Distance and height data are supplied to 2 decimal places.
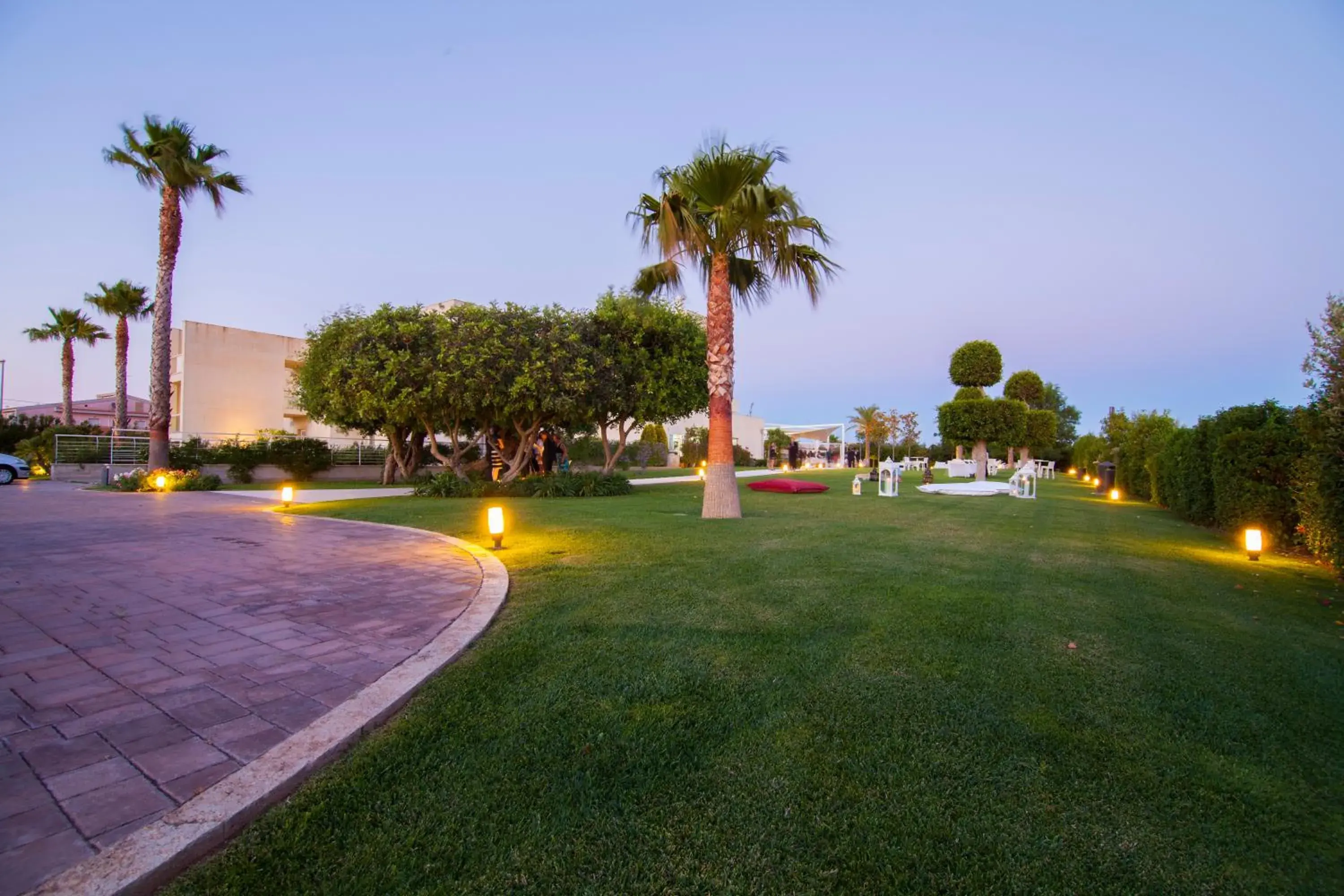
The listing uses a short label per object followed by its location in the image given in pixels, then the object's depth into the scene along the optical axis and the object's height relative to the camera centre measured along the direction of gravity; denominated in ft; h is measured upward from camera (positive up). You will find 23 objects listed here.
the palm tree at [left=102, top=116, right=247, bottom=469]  51.90 +25.57
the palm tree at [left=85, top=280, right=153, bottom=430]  87.76 +23.62
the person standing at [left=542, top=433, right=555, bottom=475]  65.41 +0.51
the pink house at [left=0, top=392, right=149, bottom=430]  134.62 +12.57
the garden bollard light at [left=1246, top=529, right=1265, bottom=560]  23.16 -3.35
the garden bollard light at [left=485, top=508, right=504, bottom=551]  23.90 -2.78
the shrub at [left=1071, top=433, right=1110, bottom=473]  89.92 +1.52
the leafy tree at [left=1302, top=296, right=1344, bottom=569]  17.17 +1.48
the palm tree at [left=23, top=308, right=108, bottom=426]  95.86 +20.77
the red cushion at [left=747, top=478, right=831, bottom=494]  57.82 -2.85
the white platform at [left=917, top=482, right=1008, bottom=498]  56.49 -3.10
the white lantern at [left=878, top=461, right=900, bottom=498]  53.62 -1.96
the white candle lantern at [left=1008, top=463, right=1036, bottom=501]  54.54 -2.21
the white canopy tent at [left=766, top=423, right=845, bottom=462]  196.83 +10.41
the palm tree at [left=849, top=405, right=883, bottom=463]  205.36 +13.97
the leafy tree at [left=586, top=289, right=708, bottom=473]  52.21 +9.35
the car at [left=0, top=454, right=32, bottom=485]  61.00 -1.64
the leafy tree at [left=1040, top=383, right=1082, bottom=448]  205.46 +18.30
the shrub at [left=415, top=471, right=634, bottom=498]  51.08 -2.78
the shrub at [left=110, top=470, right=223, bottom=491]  51.60 -2.46
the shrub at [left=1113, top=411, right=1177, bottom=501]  54.08 +0.96
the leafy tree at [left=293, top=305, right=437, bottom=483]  49.24 +8.09
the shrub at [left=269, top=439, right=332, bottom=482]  73.67 -0.14
